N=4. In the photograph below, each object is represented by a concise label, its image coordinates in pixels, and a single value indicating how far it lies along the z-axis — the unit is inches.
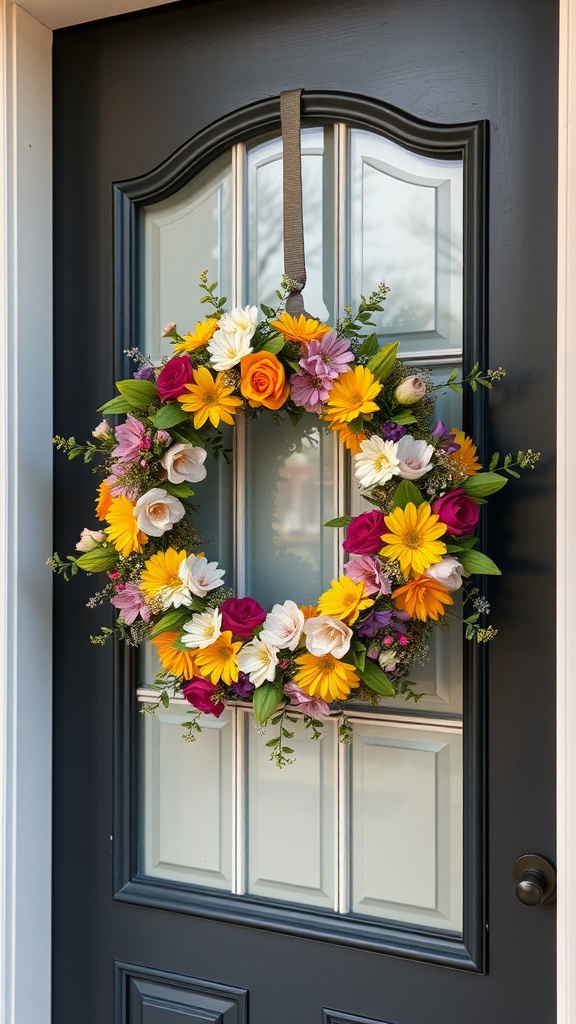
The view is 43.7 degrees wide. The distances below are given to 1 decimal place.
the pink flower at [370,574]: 34.6
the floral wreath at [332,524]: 34.5
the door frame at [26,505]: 43.9
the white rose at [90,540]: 40.8
